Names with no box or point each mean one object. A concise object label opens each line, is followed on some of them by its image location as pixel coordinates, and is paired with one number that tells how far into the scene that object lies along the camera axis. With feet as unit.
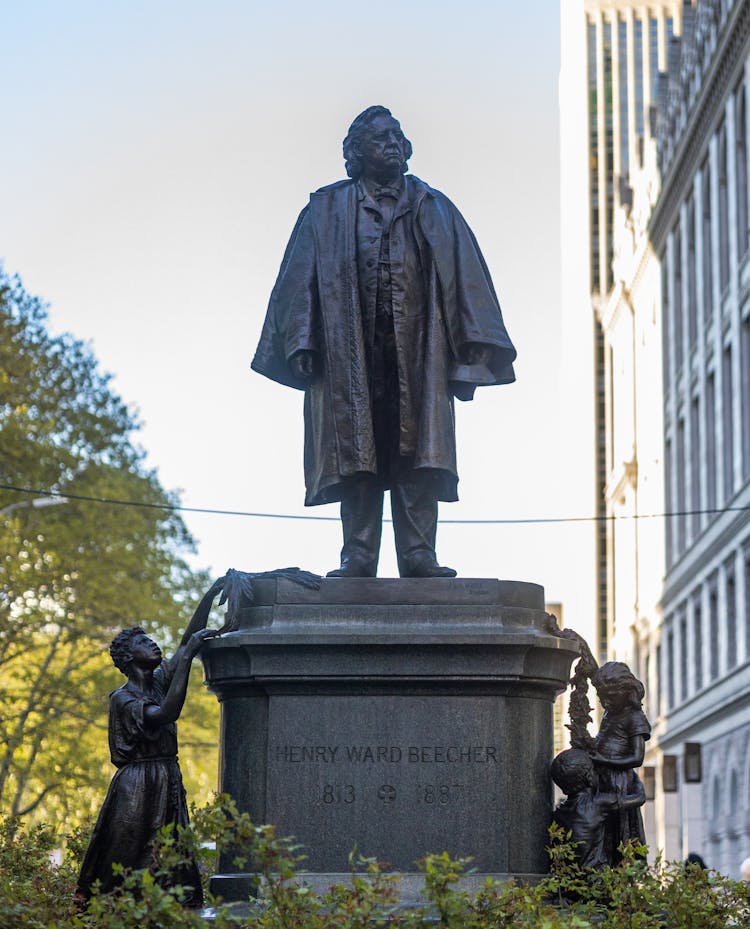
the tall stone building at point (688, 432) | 161.38
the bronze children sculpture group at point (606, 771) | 30.68
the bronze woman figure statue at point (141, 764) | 30.04
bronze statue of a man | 32.96
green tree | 131.23
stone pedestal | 29.86
